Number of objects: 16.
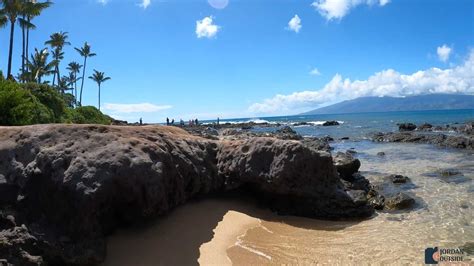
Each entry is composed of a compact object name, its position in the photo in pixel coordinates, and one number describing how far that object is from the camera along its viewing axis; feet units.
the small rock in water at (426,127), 158.40
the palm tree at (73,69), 254.39
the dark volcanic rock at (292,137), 119.44
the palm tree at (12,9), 112.78
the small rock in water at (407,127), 159.33
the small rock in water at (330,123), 250.57
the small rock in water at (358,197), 33.66
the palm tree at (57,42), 185.06
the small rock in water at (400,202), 36.42
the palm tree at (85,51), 217.36
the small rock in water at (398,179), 49.05
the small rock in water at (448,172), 52.47
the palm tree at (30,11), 116.28
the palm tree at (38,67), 138.51
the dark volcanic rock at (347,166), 45.05
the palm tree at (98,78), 258.78
